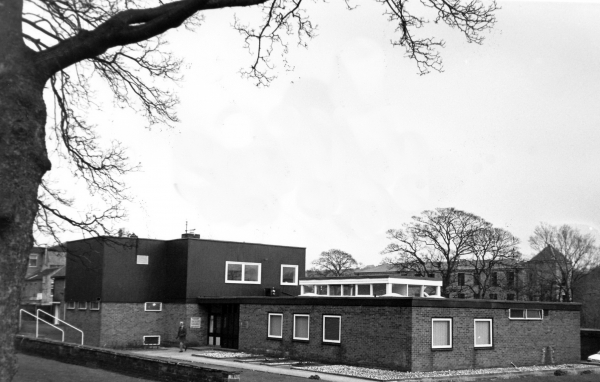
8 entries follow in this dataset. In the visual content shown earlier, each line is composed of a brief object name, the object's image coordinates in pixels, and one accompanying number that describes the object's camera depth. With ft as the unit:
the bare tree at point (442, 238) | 206.80
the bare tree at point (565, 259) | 213.66
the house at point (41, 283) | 245.45
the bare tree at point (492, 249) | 206.08
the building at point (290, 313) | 81.00
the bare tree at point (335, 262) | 289.53
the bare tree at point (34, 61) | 30.07
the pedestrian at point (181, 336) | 102.22
